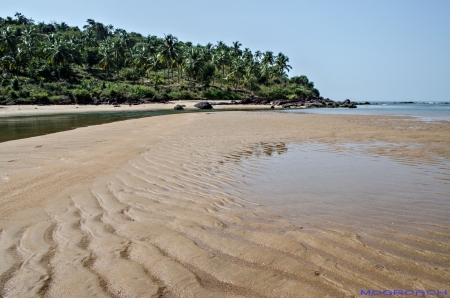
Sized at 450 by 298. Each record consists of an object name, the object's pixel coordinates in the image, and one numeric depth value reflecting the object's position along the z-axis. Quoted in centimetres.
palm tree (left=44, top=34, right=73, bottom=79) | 6881
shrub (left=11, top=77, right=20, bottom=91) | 4914
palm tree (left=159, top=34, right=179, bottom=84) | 7569
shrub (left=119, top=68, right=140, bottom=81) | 7725
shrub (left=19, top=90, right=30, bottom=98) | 4712
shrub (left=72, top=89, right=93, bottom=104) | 5106
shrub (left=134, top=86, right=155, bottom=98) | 5962
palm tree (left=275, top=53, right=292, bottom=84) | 10295
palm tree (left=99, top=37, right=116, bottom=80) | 7481
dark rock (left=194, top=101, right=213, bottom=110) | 4495
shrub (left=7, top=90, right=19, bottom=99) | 4601
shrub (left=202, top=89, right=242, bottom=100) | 7172
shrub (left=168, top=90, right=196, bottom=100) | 6461
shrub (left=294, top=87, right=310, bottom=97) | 9012
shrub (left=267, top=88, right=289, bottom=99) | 8488
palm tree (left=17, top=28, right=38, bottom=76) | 6656
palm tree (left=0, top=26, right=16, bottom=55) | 6838
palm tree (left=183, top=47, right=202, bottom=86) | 7575
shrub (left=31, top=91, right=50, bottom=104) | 4697
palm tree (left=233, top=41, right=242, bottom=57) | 10180
